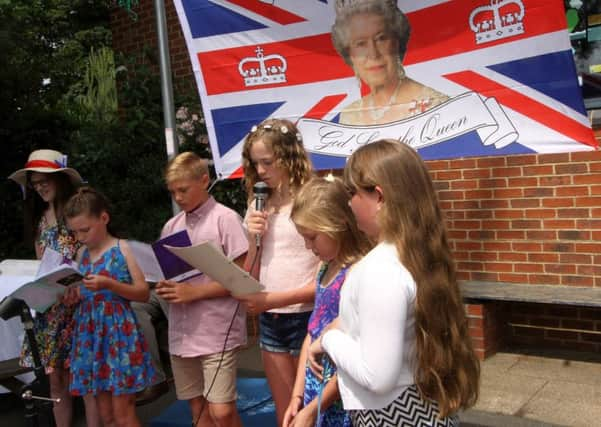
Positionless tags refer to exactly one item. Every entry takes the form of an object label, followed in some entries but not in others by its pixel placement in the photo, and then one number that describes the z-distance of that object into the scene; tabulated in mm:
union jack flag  3062
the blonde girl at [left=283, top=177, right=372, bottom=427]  2436
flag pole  4480
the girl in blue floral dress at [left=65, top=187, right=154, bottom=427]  3674
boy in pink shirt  3385
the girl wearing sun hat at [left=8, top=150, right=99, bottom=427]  3955
